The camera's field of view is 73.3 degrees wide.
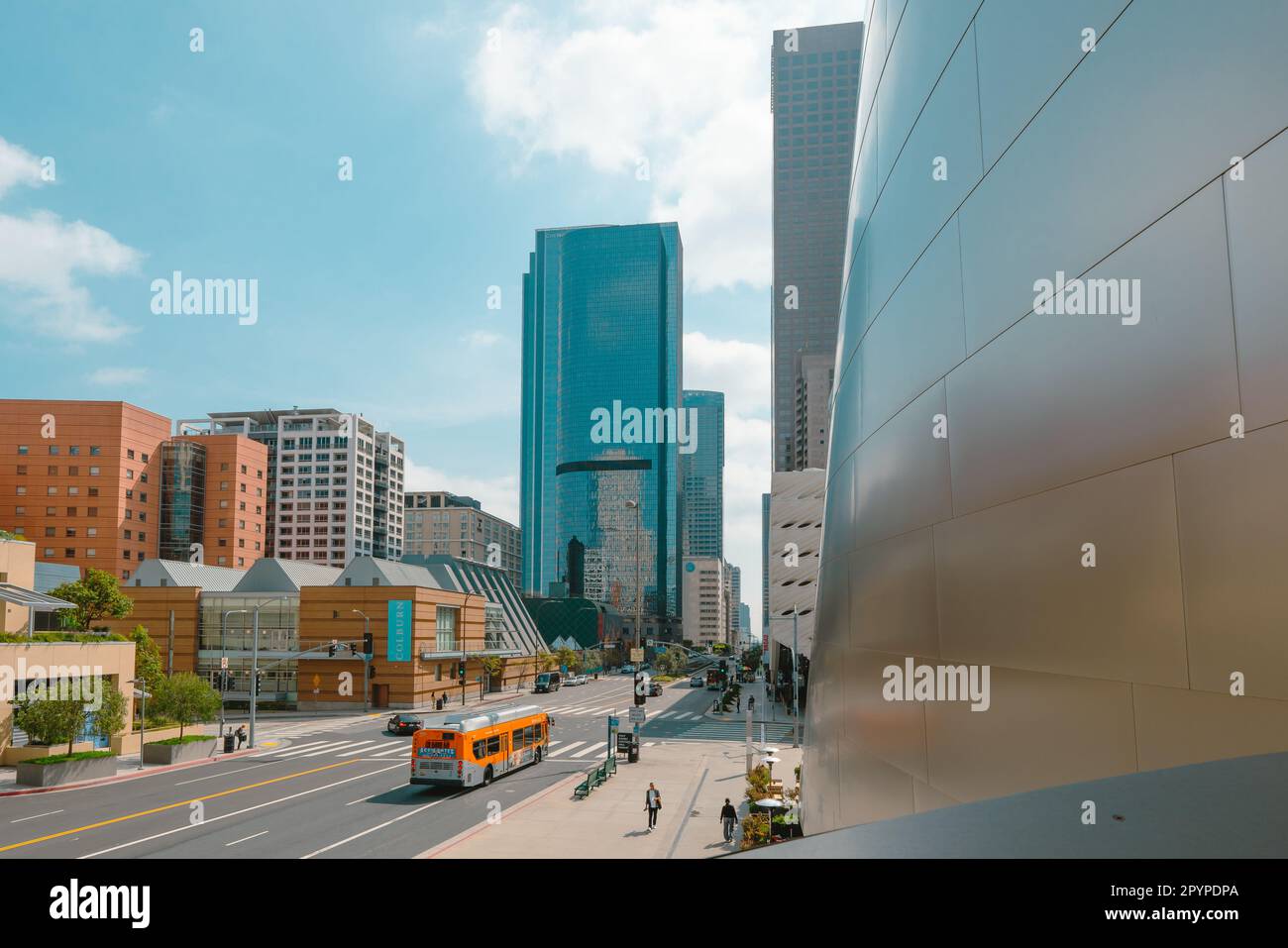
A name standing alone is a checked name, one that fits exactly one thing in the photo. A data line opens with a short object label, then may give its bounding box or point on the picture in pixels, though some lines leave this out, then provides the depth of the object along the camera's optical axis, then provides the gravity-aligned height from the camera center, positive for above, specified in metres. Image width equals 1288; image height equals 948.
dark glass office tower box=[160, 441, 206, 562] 123.38 +11.53
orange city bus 28.42 -5.90
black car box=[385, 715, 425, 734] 46.25 -7.81
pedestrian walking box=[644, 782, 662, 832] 23.22 -6.09
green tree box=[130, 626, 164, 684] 41.76 -3.78
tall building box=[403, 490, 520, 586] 196.68 +6.36
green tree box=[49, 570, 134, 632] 44.69 -0.83
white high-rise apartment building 150.00 +16.14
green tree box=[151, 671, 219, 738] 39.06 -5.36
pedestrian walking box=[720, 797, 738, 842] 22.30 -6.23
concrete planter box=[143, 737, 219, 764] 36.28 -7.30
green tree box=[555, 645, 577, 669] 101.56 -9.53
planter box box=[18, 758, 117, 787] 29.94 -6.76
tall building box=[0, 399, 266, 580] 113.12 +13.14
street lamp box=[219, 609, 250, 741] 59.42 -3.83
